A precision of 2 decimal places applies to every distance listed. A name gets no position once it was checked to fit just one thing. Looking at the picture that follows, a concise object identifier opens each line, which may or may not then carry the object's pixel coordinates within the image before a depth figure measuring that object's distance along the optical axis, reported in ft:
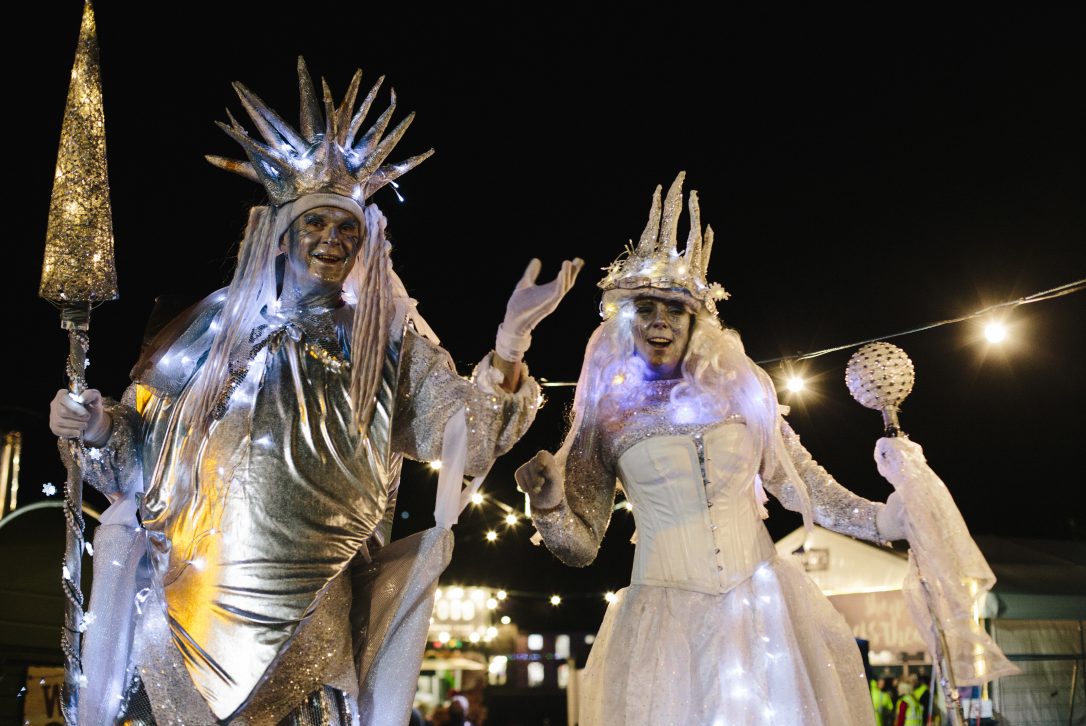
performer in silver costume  8.15
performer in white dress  10.36
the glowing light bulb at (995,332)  17.34
